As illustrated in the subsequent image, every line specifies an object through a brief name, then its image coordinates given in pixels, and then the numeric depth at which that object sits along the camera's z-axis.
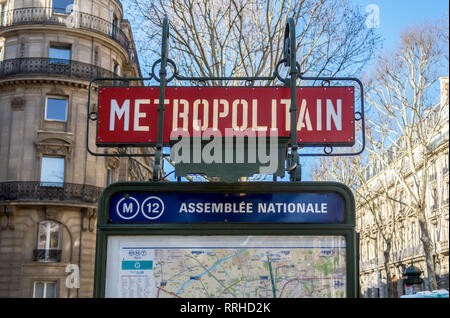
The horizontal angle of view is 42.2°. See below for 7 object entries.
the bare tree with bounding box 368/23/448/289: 24.23
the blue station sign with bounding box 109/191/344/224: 2.58
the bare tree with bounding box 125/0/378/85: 15.95
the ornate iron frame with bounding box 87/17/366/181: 2.95
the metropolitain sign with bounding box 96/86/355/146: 3.12
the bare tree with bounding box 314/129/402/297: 30.92
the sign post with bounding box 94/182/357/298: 2.55
